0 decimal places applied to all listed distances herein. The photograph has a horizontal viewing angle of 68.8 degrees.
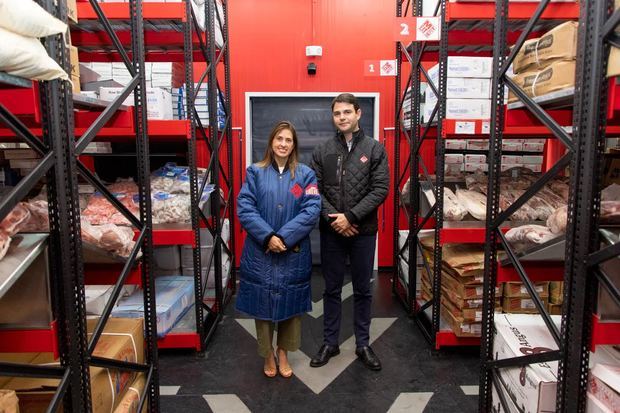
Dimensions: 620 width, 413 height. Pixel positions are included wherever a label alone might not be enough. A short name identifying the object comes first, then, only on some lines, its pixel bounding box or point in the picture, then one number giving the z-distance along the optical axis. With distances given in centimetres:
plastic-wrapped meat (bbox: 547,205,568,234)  185
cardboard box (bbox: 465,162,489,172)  434
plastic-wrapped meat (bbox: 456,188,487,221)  309
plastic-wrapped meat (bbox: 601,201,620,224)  156
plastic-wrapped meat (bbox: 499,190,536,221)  300
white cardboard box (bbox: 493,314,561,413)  174
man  294
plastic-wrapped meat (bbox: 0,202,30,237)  136
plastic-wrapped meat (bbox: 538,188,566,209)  300
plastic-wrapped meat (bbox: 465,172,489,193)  338
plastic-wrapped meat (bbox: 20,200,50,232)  171
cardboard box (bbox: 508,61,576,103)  164
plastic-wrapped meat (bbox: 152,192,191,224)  319
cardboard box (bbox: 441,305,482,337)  320
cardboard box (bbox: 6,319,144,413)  159
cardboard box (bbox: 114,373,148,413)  195
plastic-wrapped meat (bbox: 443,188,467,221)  309
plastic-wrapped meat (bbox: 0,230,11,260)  125
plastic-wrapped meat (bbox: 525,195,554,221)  298
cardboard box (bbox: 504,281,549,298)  322
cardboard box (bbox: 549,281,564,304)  323
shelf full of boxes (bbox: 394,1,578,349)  297
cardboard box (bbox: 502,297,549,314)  323
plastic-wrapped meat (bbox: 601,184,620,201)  196
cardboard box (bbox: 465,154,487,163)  441
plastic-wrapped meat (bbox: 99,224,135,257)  197
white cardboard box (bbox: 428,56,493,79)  329
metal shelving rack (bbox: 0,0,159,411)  130
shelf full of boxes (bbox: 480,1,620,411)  145
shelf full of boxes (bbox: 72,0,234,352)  293
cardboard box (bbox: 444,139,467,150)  452
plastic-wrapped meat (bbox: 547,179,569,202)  311
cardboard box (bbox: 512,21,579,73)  167
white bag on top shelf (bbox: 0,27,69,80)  106
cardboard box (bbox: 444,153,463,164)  445
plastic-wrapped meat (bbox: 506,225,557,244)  194
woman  275
